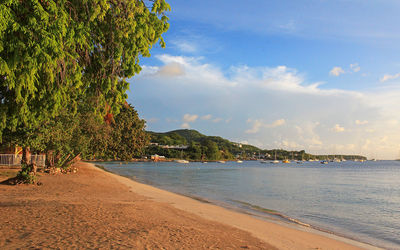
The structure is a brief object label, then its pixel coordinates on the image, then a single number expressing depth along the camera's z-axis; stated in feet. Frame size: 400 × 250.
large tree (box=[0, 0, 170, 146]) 16.51
